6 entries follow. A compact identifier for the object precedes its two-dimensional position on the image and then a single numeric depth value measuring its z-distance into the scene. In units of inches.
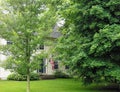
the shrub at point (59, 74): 1397.3
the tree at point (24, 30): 636.7
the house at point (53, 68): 1384.8
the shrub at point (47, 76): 1278.9
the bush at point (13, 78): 1141.2
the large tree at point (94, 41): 637.3
